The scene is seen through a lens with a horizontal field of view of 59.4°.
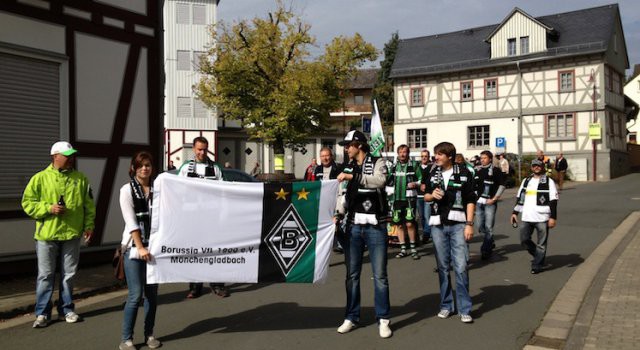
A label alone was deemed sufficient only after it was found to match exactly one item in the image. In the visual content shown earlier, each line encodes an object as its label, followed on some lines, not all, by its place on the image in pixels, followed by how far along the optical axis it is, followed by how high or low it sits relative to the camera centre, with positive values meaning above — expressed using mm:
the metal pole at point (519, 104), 37375 +4700
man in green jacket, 6285 -538
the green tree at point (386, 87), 57969 +9290
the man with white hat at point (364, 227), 5699 -531
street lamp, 35500 +3392
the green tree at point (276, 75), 30672 +5577
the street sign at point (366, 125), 16750 +1501
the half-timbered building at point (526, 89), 35906 +5909
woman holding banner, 5160 -631
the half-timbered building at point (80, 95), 8633 +1421
